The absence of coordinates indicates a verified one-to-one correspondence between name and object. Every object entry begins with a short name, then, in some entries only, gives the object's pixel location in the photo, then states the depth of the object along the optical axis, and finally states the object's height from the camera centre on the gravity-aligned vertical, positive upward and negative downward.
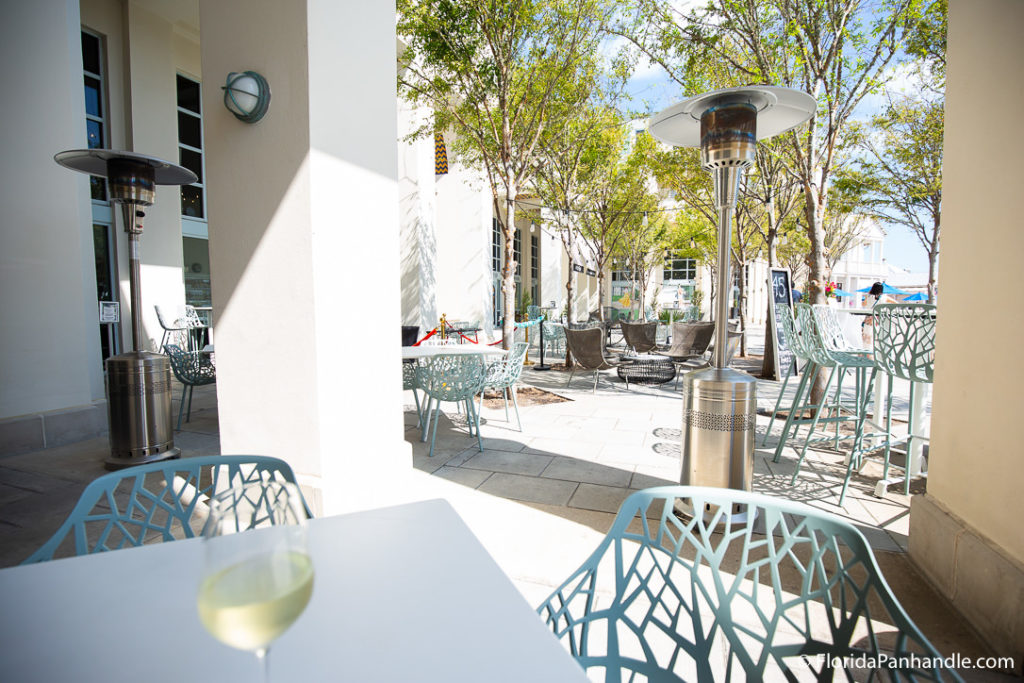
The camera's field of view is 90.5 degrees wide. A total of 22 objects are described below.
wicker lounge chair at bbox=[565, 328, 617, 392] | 7.65 -0.64
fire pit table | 8.12 -1.04
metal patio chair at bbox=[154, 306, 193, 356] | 7.93 -0.32
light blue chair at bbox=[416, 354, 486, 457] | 4.92 -0.69
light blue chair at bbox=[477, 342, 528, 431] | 5.47 -0.70
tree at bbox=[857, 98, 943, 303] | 10.28 +3.20
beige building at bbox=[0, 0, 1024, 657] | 2.12 +0.18
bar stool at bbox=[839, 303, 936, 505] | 3.10 -0.24
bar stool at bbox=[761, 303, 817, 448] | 4.35 -0.41
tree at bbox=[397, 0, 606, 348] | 6.44 +3.35
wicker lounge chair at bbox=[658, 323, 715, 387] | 9.22 -0.62
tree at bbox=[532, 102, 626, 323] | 9.59 +3.18
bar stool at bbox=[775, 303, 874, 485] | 3.83 -0.41
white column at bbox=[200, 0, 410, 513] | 2.62 +0.38
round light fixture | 2.62 +1.10
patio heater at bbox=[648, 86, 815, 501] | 3.04 -0.30
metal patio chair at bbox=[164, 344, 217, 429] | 5.55 -0.66
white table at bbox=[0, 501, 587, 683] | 0.70 -0.50
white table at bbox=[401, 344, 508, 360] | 5.09 -0.47
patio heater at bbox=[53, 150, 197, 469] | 4.14 -0.55
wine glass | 0.57 -0.32
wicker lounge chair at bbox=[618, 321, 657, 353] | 10.12 -0.59
